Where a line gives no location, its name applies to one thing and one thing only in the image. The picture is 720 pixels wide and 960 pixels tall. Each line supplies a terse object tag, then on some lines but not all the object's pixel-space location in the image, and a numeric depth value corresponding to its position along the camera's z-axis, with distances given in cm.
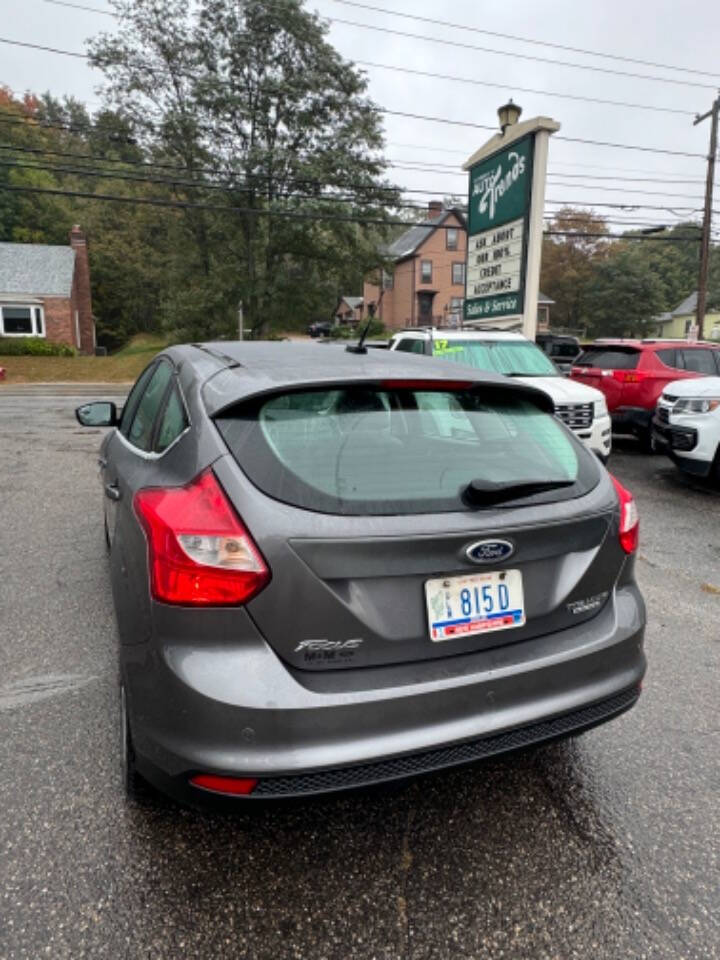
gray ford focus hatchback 155
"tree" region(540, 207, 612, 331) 5975
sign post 1039
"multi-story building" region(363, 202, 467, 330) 4600
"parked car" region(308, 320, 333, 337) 5391
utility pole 2131
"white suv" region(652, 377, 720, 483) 679
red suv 923
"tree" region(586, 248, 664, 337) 5538
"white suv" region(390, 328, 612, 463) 732
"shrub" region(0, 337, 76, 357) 2959
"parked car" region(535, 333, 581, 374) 2273
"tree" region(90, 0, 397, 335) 2594
